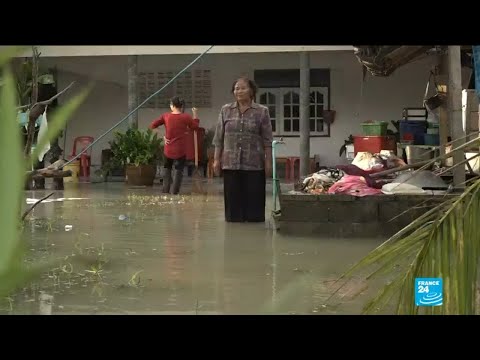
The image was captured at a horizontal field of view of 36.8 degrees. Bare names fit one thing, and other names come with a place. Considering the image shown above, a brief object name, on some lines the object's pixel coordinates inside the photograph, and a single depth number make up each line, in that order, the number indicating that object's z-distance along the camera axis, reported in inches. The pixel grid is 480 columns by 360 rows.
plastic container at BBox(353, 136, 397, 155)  465.1
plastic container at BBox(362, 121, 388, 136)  481.1
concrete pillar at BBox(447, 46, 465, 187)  285.3
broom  529.6
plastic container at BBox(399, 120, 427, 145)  467.5
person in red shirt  488.7
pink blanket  294.8
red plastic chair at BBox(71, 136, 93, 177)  697.0
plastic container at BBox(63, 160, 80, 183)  597.3
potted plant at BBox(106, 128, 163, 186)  579.8
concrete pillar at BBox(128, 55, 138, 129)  604.1
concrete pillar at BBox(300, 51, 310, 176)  561.3
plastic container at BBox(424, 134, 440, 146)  441.1
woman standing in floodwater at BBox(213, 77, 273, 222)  331.9
